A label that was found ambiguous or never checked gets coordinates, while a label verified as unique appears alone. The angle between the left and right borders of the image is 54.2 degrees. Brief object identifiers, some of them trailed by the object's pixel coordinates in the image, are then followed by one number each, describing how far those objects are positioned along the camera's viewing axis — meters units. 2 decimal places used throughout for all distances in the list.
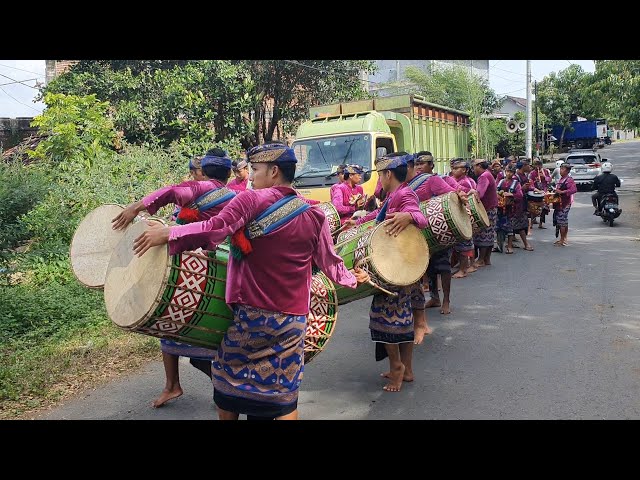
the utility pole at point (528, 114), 26.28
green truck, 10.60
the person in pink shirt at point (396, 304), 4.79
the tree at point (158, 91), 15.60
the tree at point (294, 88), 18.72
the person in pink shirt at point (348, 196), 8.23
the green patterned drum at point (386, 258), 4.74
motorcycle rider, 15.29
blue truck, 47.62
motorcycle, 15.19
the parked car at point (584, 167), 25.58
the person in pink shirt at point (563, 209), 12.73
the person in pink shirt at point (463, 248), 8.86
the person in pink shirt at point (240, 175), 8.10
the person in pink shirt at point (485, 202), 10.11
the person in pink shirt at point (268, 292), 3.13
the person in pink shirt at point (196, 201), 3.95
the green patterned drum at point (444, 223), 5.92
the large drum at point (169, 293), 3.10
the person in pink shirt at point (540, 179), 13.41
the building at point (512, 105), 57.62
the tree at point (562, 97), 46.91
